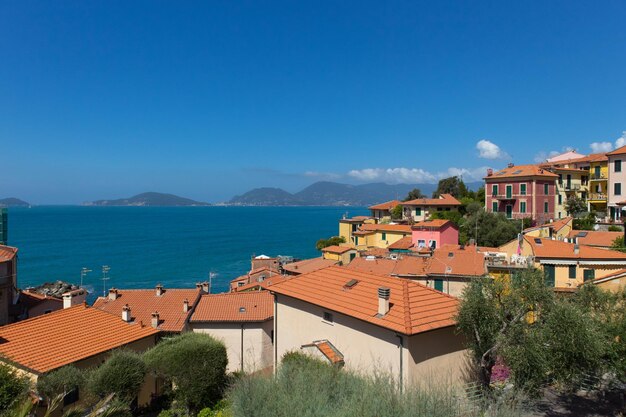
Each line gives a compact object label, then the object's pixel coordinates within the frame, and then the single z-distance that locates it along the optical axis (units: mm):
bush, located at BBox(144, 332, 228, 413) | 15039
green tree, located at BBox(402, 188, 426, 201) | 76688
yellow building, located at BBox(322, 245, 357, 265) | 46281
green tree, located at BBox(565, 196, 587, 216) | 47250
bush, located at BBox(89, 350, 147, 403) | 13031
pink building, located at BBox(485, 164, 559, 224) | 45594
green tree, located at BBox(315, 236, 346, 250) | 63812
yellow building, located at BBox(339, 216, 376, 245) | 64725
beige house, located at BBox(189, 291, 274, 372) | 23031
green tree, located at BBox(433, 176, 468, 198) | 68750
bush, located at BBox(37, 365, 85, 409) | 12773
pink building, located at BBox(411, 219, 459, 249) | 45594
